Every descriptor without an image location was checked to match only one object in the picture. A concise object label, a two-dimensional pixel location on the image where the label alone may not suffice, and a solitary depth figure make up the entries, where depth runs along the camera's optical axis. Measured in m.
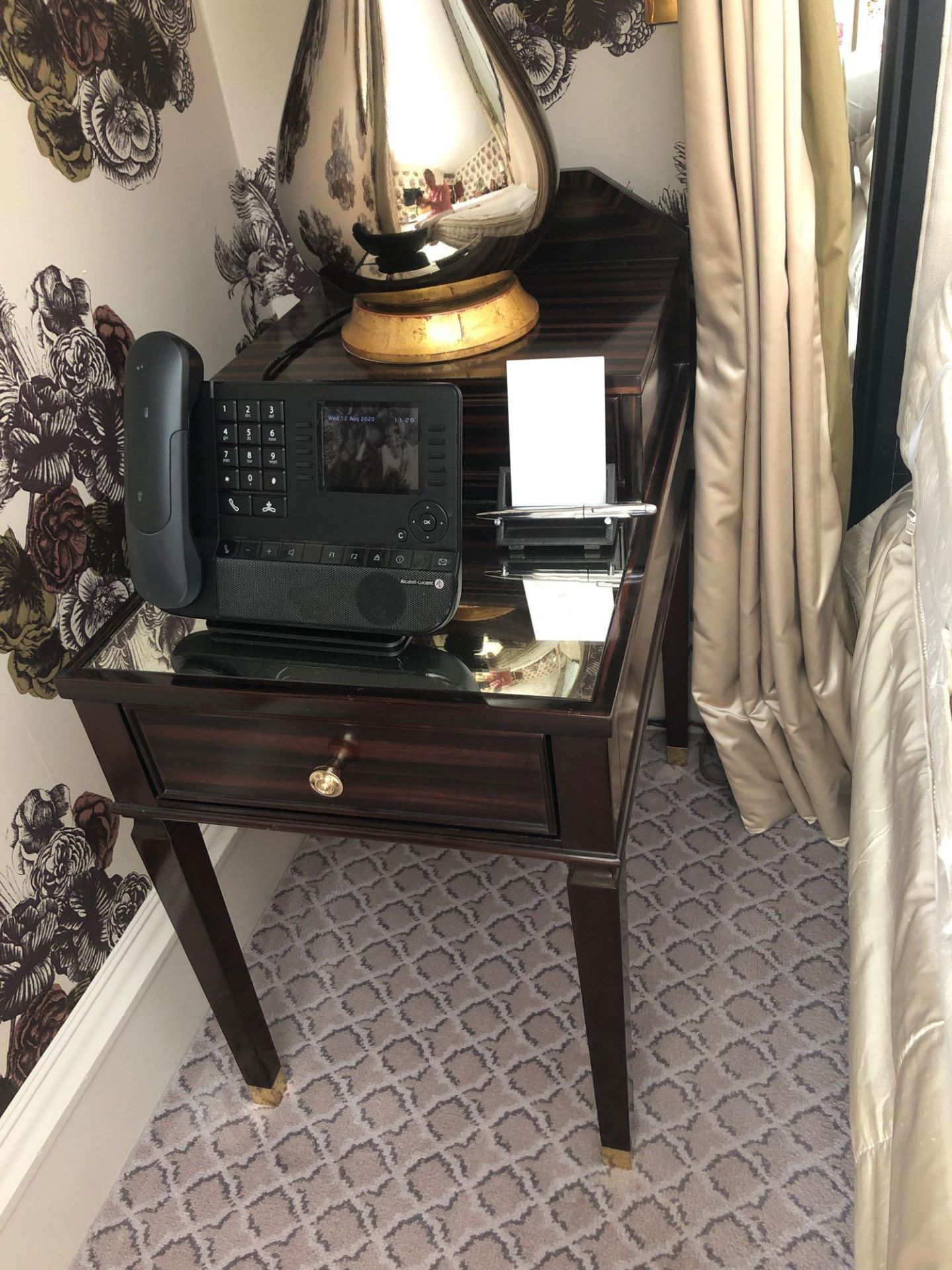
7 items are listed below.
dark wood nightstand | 0.80
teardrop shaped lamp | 0.84
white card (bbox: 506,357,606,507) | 0.88
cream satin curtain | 0.97
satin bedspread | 0.68
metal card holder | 0.89
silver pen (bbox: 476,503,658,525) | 0.88
